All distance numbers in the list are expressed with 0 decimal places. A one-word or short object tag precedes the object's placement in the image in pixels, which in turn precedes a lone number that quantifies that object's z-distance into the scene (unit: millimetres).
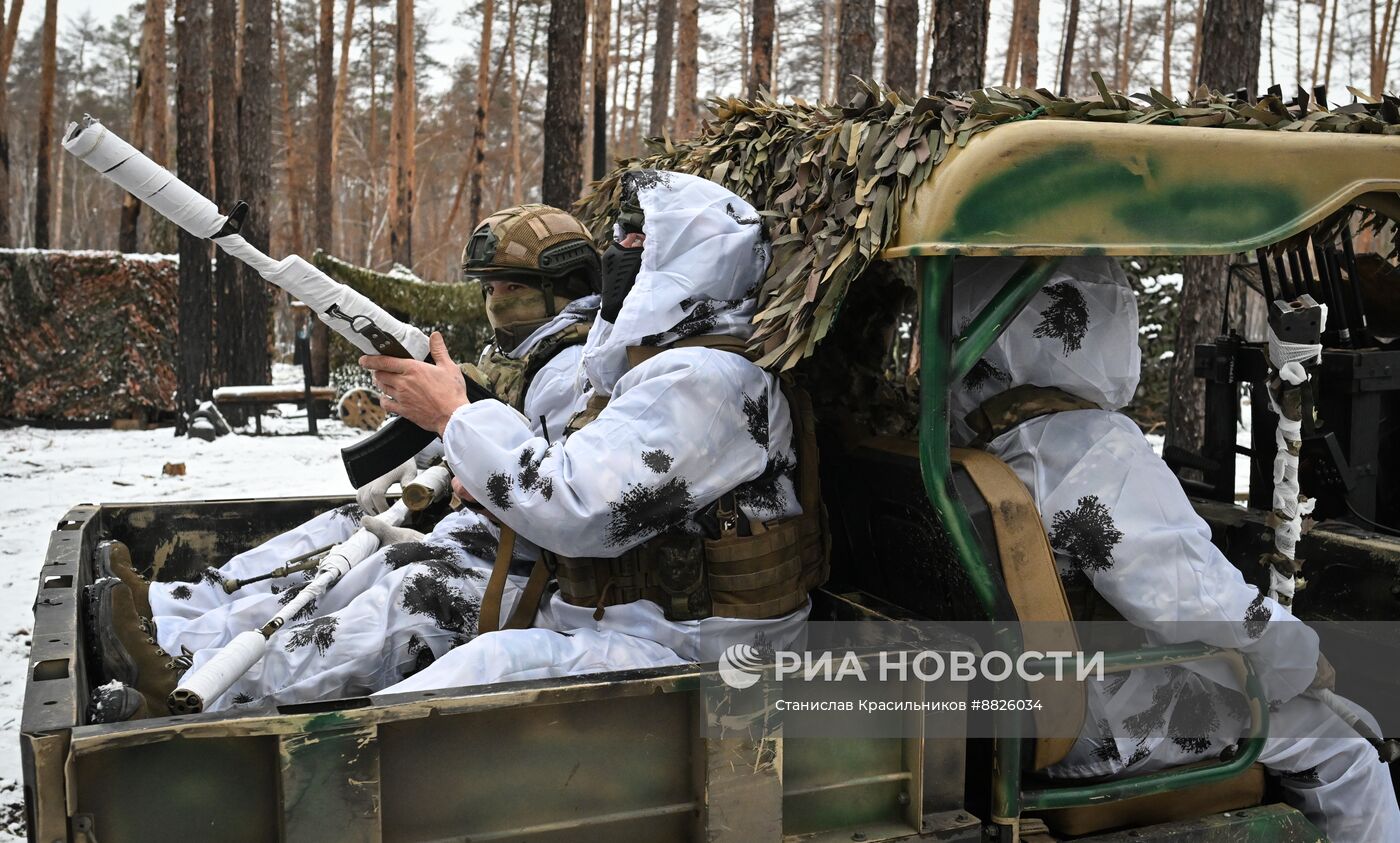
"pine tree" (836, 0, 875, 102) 10383
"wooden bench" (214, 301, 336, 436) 11640
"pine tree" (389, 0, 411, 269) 24484
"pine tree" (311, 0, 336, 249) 24859
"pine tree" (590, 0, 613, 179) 16875
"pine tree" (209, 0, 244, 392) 13398
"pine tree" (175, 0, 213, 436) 12445
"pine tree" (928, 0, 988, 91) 7496
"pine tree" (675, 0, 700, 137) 18375
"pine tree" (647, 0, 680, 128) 23219
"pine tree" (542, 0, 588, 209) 10766
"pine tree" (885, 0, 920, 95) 9305
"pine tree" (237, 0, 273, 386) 13477
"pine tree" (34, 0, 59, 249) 21672
